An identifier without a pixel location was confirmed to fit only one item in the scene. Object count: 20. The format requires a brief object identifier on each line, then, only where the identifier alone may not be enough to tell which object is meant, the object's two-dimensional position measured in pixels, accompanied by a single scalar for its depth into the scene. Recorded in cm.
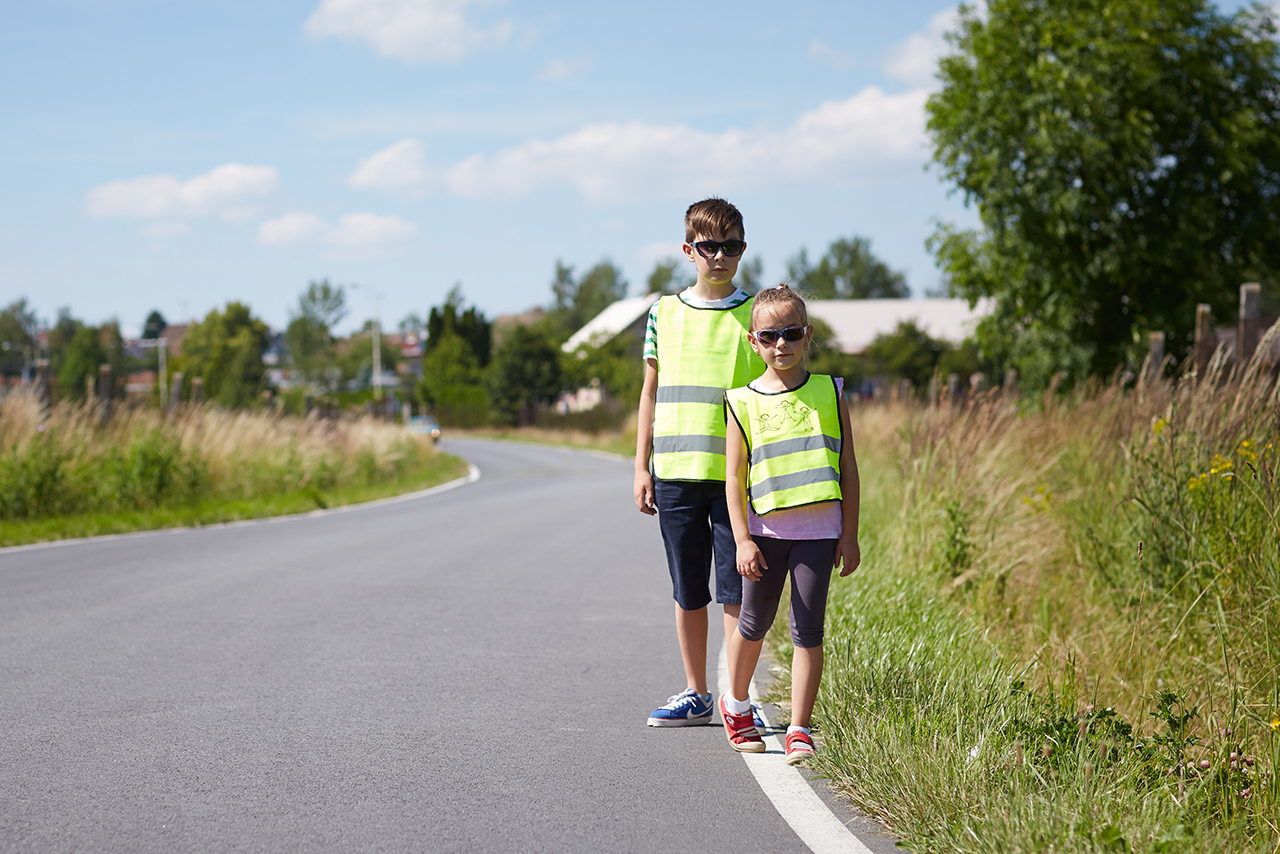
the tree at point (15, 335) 12900
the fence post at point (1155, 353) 1071
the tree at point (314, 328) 10574
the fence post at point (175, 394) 1873
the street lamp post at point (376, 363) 5991
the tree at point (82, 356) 8856
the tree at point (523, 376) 6556
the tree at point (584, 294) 11231
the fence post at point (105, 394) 1725
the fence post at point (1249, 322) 893
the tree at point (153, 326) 15411
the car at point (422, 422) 5249
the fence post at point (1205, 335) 916
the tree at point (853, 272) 12088
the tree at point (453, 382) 7006
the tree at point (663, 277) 10181
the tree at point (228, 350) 7178
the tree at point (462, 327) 8469
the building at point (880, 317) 7906
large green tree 2520
